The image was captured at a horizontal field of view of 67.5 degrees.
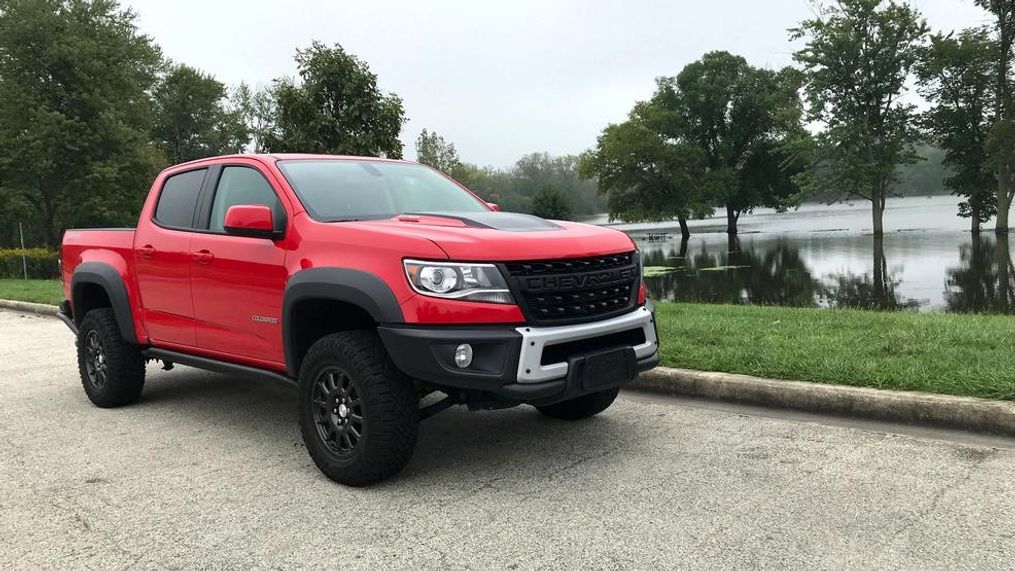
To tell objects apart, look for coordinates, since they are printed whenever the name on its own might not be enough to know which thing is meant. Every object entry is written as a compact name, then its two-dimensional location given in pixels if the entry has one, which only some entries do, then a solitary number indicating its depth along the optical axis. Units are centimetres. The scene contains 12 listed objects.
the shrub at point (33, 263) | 2597
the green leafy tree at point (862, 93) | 4753
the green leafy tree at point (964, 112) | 4678
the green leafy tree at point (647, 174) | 5866
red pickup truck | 374
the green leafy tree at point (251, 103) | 7794
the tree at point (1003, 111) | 4278
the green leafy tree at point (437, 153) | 5888
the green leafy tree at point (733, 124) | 6084
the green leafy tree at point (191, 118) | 6278
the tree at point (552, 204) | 6562
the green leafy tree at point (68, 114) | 2944
